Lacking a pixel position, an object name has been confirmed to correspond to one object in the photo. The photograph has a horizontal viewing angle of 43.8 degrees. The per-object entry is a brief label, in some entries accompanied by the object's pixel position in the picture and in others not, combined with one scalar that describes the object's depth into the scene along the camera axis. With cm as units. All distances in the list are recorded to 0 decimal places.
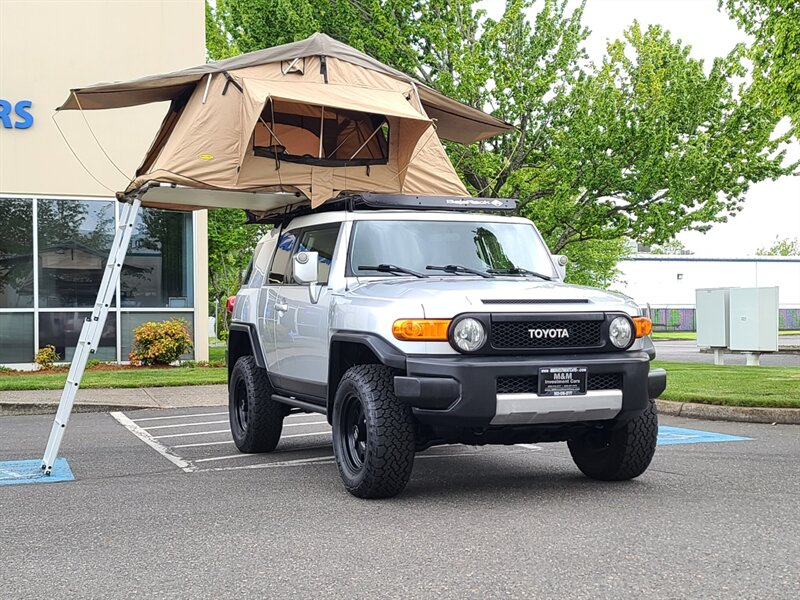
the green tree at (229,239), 2972
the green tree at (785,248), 12084
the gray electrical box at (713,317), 2069
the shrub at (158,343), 1917
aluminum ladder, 805
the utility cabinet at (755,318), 1983
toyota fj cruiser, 635
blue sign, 1939
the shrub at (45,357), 1880
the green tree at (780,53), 1262
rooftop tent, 854
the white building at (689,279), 6930
